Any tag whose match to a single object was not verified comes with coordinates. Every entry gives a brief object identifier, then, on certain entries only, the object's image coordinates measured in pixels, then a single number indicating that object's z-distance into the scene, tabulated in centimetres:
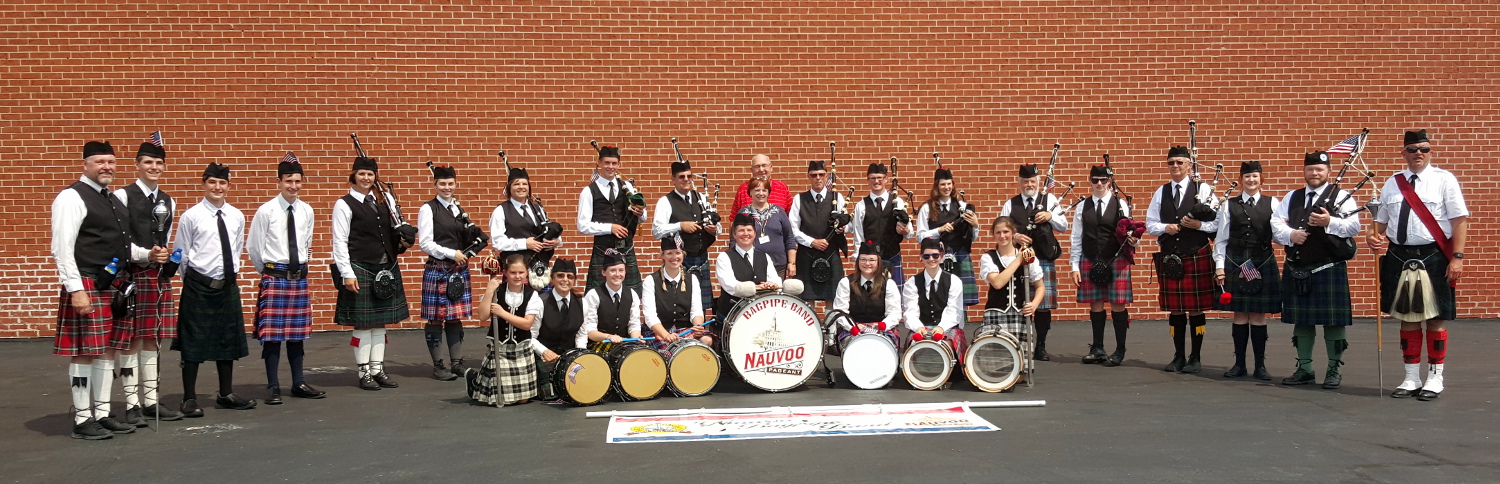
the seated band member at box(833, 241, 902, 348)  791
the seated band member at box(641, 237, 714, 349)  775
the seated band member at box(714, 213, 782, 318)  800
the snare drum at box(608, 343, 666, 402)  718
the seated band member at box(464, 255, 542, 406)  725
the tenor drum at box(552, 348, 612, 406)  703
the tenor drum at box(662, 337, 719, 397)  734
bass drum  749
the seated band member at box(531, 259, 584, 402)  739
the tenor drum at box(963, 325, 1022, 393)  749
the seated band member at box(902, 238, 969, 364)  792
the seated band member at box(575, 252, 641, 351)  749
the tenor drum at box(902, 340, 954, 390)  756
